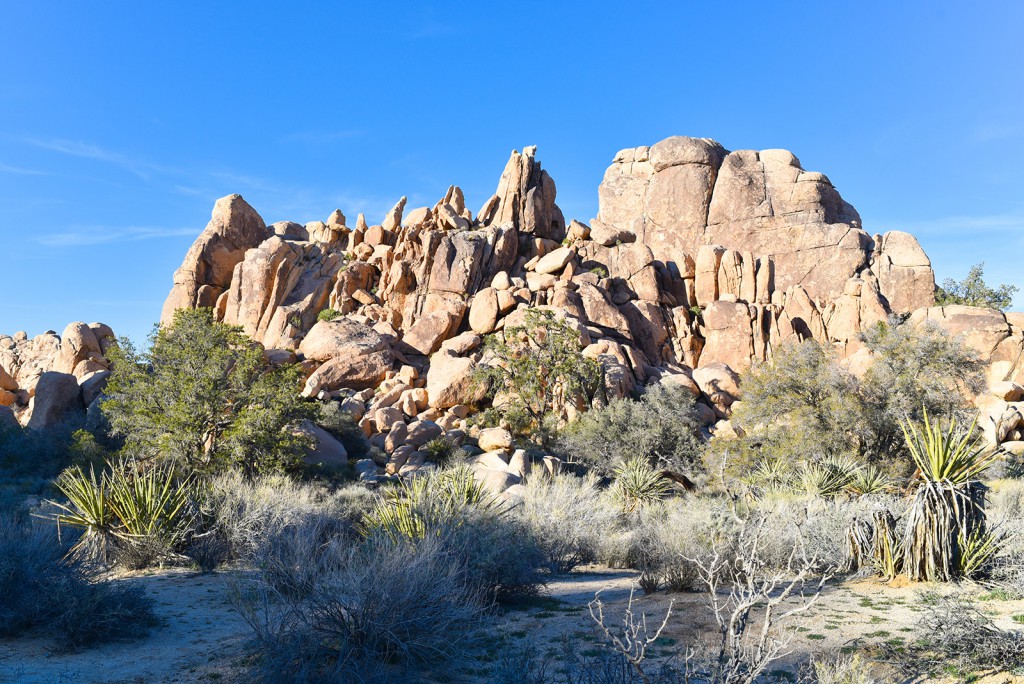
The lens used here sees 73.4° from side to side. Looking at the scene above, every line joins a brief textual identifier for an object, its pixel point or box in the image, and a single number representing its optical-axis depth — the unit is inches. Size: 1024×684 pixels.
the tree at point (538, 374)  1180.5
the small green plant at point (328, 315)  1557.6
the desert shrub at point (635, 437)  962.7
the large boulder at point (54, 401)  1127.0
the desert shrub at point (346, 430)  1067.2
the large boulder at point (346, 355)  1333.7
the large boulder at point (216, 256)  1658.5
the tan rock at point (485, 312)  1477.6
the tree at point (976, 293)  1553.9
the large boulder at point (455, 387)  1235.2
